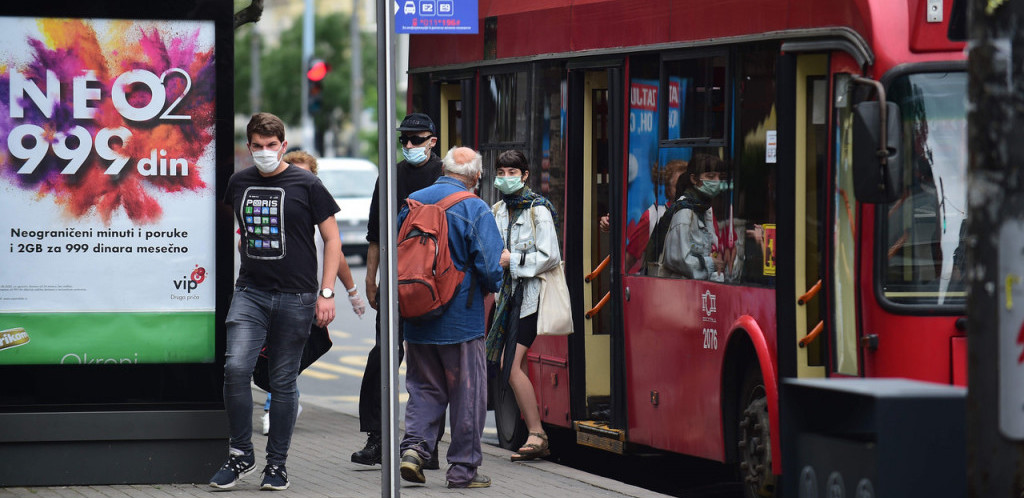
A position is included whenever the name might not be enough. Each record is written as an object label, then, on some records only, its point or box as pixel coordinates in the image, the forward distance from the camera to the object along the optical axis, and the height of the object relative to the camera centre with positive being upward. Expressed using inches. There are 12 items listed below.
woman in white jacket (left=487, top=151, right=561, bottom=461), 775.7 -10.9
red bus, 584.7 +4.9
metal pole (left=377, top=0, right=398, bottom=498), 548.1 -7.4
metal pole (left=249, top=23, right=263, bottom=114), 4901.6 +193.7
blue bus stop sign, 699.4 +38.2
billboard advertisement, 693.9 +5.4
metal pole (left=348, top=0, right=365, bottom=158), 4115.2 +148.1
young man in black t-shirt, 685.3 -10.8
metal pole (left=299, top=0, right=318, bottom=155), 4212.6 +214.0
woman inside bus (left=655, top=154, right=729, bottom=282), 698.8 -1.2
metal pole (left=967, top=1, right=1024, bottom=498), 369.7 -4.4
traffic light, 2711.6 +91.4
